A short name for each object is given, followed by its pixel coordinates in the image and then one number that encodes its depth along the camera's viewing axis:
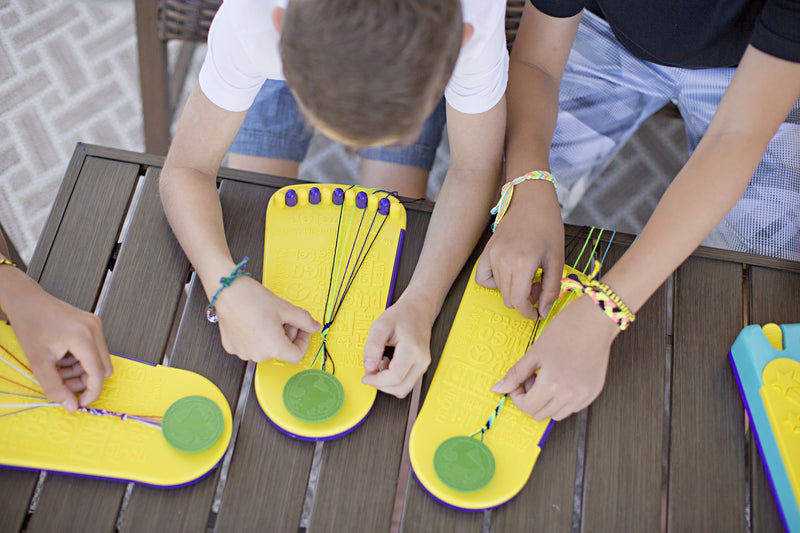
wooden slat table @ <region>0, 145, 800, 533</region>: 0.64
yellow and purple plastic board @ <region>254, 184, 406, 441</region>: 0.68
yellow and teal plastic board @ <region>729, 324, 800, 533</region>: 0.66
